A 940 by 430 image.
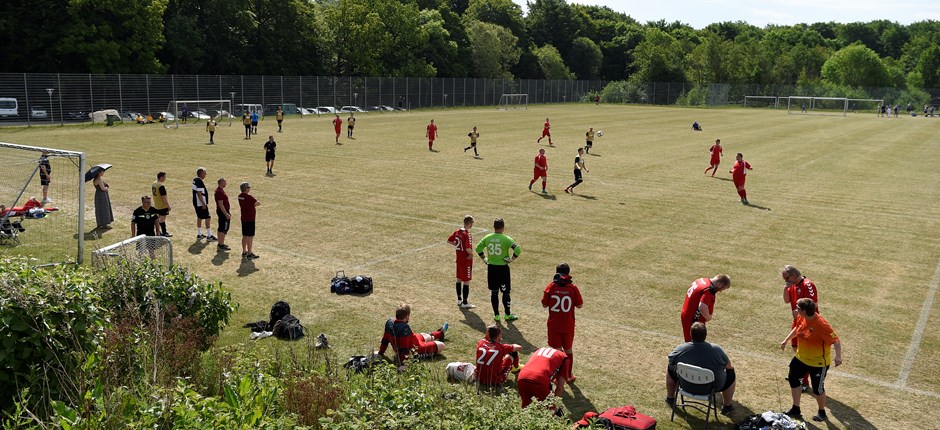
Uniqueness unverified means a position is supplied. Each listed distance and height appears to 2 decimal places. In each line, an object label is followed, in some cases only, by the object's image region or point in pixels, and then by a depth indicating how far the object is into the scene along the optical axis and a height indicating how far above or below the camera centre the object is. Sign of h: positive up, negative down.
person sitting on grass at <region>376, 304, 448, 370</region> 11.03 -3.53
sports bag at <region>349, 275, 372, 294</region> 14.74 -3.69
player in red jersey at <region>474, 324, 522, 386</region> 10.09 -3.51
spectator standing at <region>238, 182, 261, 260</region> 17.12 -2.76
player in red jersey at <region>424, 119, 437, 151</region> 40.34 -1.80
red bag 8.67 -3.76
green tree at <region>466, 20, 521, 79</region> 105.69 +7.35
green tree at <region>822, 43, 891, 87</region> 118.06 +6.00
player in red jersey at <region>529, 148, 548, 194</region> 26.81 -2.32
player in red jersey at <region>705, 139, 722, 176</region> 31.65 -2.17
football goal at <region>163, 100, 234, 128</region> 55.88 -1.27
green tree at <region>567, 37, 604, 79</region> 132.75 +8.10
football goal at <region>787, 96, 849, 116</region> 98.21 +0.08
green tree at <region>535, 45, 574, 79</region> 121.56 +6.19
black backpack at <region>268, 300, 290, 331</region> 12.69 -3.67
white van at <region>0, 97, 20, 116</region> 50.25 -0.90
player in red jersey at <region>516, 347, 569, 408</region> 9.29 -3.47
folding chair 9.22 -3.45
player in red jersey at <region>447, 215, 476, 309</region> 13.98 -2.84
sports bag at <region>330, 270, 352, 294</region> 14.72 -3.71
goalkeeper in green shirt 13.30 -2.85
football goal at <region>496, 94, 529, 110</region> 99.75 +0.05
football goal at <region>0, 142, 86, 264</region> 16.87 -3.34
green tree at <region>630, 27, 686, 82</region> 117.94 +6.60
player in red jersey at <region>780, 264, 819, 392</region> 11.02 -2.68
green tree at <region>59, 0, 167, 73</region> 58.56 +4.82
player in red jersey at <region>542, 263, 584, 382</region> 11.12 -3.05
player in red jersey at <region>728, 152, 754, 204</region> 25.84 -2.44
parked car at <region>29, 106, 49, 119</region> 52.09 -1.26
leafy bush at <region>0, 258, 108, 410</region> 7.66 -2.48
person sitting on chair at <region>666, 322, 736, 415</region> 9.42 -3.24
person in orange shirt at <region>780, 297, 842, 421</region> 9.59 -3.19
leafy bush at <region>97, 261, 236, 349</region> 10.12 -2.77
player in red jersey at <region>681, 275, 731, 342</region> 10.70 -2.87
